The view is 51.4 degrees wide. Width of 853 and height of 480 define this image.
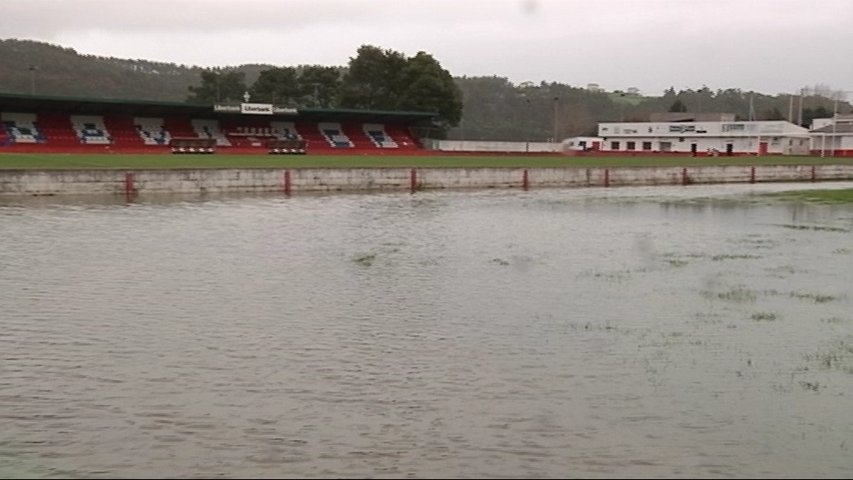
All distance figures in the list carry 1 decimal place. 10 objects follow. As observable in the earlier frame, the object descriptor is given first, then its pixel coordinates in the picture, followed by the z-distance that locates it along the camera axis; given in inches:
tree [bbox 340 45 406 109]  3358.8
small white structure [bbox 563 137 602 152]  3602.4
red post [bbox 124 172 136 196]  1269.7
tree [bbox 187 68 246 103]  3742.6
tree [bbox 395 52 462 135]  3186.5
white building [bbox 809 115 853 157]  3193.9
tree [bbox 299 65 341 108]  3634.4
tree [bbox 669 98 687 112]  4924.7
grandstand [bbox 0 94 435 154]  2234.3
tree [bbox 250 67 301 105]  3656.5
